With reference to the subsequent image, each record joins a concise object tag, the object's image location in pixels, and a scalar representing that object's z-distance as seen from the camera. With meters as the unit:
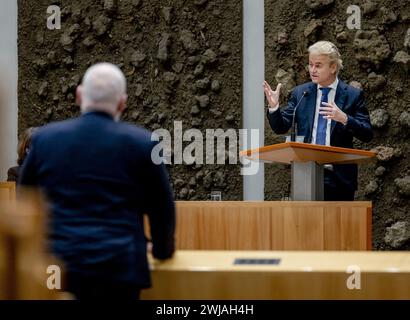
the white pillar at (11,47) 14.23
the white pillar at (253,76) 13.41
